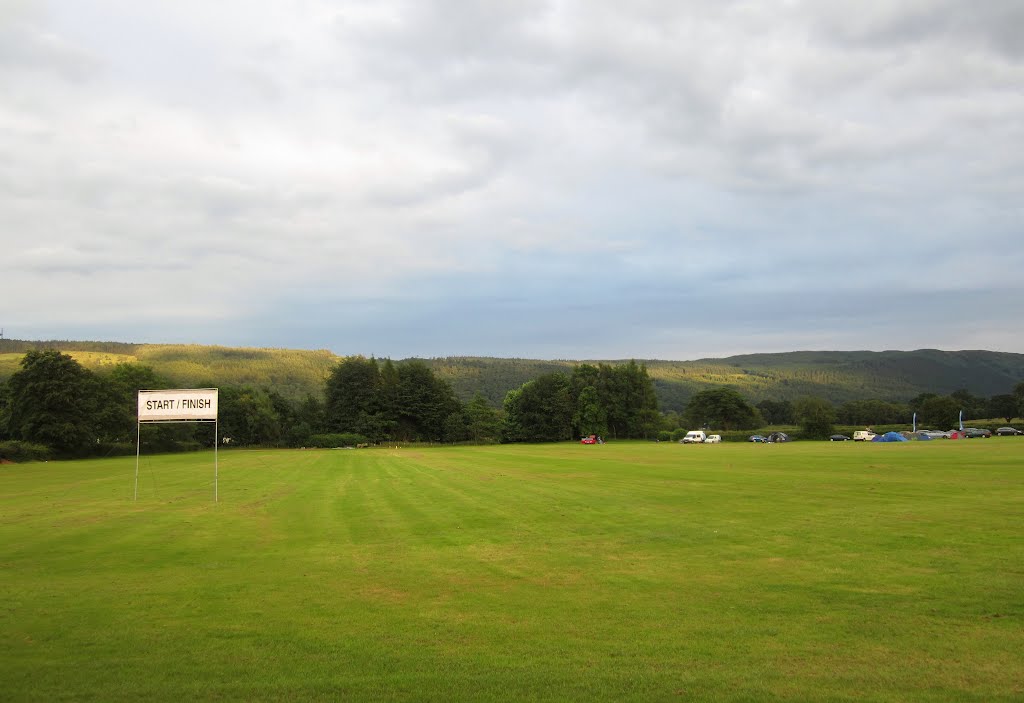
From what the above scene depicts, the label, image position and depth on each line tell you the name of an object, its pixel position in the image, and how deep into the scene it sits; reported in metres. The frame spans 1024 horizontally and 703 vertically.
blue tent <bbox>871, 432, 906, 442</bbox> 70.96
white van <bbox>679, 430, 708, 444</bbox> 86.71
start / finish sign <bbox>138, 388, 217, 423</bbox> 26.03
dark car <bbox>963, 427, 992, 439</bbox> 82.00
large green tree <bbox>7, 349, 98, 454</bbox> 68.62
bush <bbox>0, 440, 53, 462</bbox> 61.72
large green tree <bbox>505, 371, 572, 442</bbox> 111.00
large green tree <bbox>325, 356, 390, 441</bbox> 108.69
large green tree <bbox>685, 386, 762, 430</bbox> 128.75
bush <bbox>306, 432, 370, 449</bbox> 102.38
